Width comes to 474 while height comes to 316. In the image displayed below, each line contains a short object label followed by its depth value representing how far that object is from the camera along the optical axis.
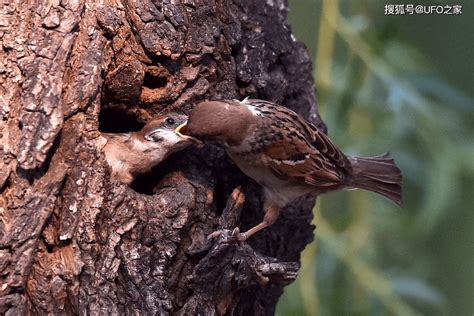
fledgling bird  6.15
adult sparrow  6.54
